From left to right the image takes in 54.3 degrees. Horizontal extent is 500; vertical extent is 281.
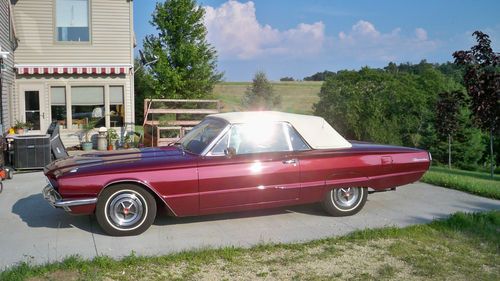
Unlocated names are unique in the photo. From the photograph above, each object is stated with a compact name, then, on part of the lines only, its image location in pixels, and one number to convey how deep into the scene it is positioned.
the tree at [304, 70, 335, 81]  70.26
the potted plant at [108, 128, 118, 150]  15.79
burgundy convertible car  5.38
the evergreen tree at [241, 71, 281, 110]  29.86
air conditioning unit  10.32
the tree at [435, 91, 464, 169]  18.20
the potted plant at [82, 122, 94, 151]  15.56
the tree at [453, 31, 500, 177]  11.77
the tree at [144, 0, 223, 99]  22.27
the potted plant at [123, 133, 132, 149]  15.59
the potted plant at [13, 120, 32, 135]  14.31
